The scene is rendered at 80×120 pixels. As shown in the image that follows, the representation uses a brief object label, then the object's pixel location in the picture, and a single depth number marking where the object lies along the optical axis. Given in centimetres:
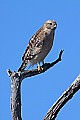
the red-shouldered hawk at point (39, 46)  1792
